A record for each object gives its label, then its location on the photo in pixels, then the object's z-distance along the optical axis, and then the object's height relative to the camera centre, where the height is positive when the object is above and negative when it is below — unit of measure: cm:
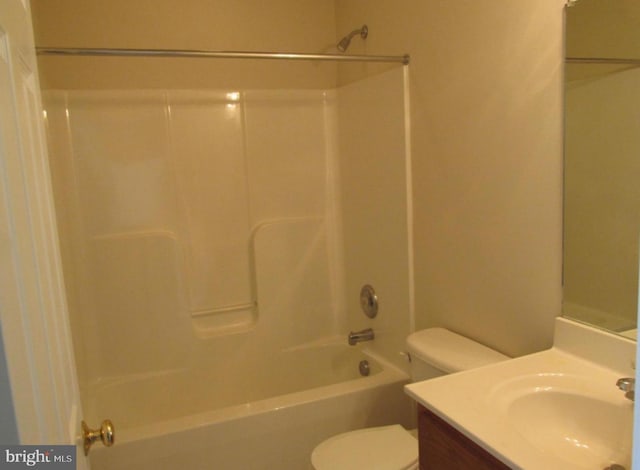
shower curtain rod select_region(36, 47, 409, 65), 165 +52
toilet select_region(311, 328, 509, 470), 150 -94
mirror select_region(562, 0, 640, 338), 111 +1
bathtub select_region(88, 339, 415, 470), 165 -99
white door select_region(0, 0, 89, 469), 49 -9
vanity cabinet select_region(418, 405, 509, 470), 93 -61
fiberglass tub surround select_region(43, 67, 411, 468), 214 -29
